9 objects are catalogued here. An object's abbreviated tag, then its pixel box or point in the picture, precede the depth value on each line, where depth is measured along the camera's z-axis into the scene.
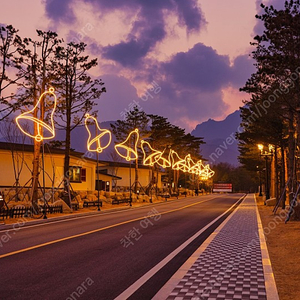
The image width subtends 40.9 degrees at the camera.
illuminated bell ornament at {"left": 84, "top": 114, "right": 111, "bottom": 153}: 29.68
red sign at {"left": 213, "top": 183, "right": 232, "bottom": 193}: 116.06
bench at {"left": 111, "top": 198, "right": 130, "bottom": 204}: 44.24
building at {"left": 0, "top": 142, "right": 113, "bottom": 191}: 41.72
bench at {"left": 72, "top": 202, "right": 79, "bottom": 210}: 33.62
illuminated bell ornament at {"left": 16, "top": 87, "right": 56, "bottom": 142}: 22.55
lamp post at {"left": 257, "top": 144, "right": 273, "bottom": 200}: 48.69
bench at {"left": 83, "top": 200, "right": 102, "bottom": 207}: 37.03
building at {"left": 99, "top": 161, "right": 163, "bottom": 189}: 80.12
